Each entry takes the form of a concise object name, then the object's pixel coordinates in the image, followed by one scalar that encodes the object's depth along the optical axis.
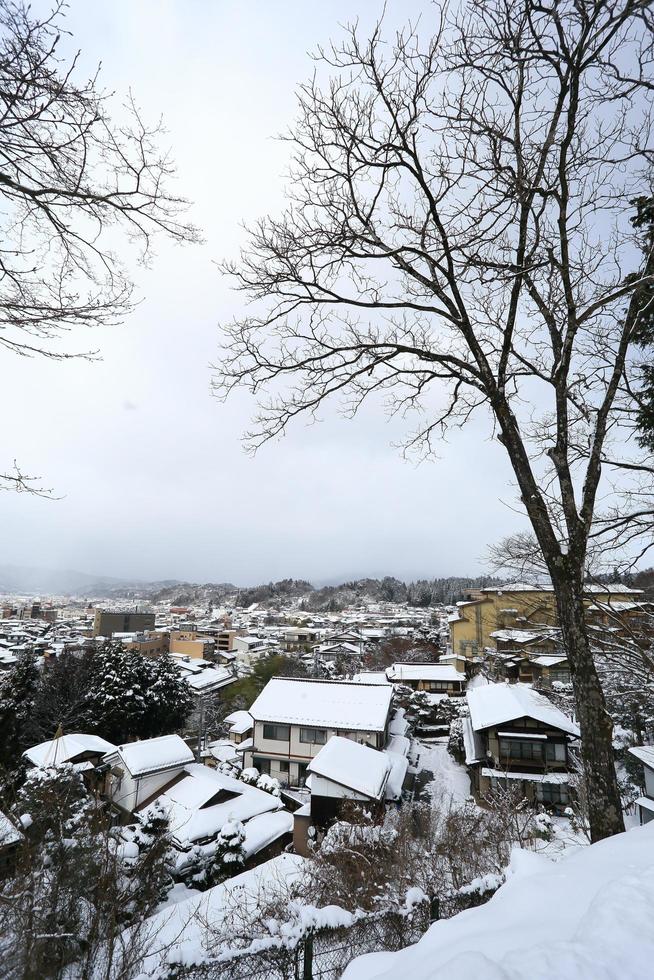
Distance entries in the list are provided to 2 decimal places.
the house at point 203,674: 36.16
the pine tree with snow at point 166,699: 22.53
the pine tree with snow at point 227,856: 10.21
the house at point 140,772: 14.86
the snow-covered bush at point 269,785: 15.70
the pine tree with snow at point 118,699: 21.23
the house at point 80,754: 14.68
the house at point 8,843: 7.63
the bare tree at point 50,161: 2.70
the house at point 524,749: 15.89
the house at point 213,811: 11.87
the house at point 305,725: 19.61
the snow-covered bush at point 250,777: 16.25
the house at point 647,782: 11.71
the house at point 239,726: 25.33
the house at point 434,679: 33.56
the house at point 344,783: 13.02
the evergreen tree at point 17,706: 18.63
